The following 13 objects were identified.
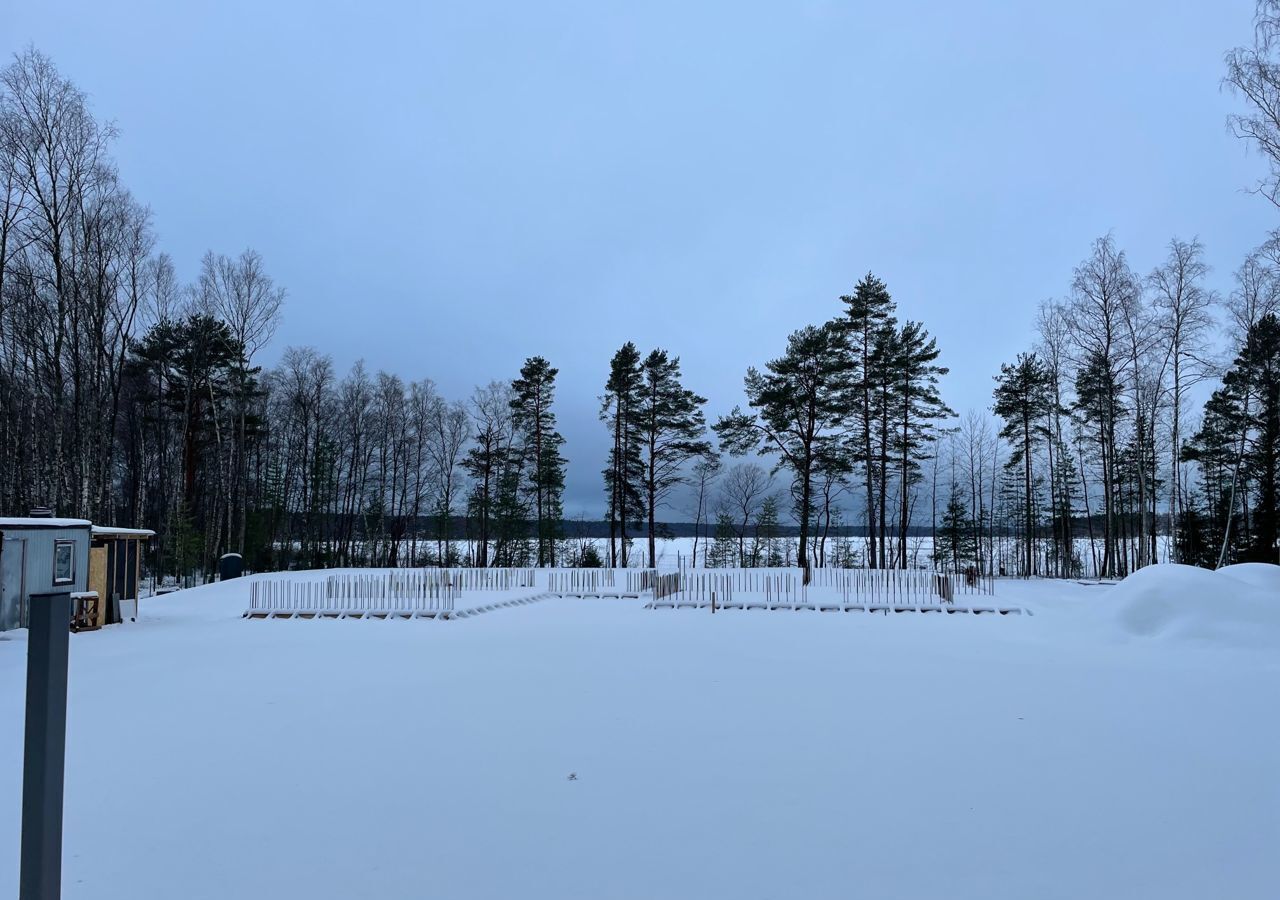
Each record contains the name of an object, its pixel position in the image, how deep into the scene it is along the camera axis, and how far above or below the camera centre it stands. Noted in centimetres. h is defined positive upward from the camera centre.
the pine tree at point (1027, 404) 3005 +417
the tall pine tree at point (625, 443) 3198 +240
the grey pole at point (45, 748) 203 -82
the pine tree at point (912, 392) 2923 +453
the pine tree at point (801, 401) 2834 +402
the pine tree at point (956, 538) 3534 -239
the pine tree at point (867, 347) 2892 +635
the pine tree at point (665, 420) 3192 +347
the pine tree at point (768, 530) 3568 -201
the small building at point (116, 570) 1437 -184
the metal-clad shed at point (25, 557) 1215 -131
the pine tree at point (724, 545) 3566 -287
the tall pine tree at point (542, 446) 3403 +236
